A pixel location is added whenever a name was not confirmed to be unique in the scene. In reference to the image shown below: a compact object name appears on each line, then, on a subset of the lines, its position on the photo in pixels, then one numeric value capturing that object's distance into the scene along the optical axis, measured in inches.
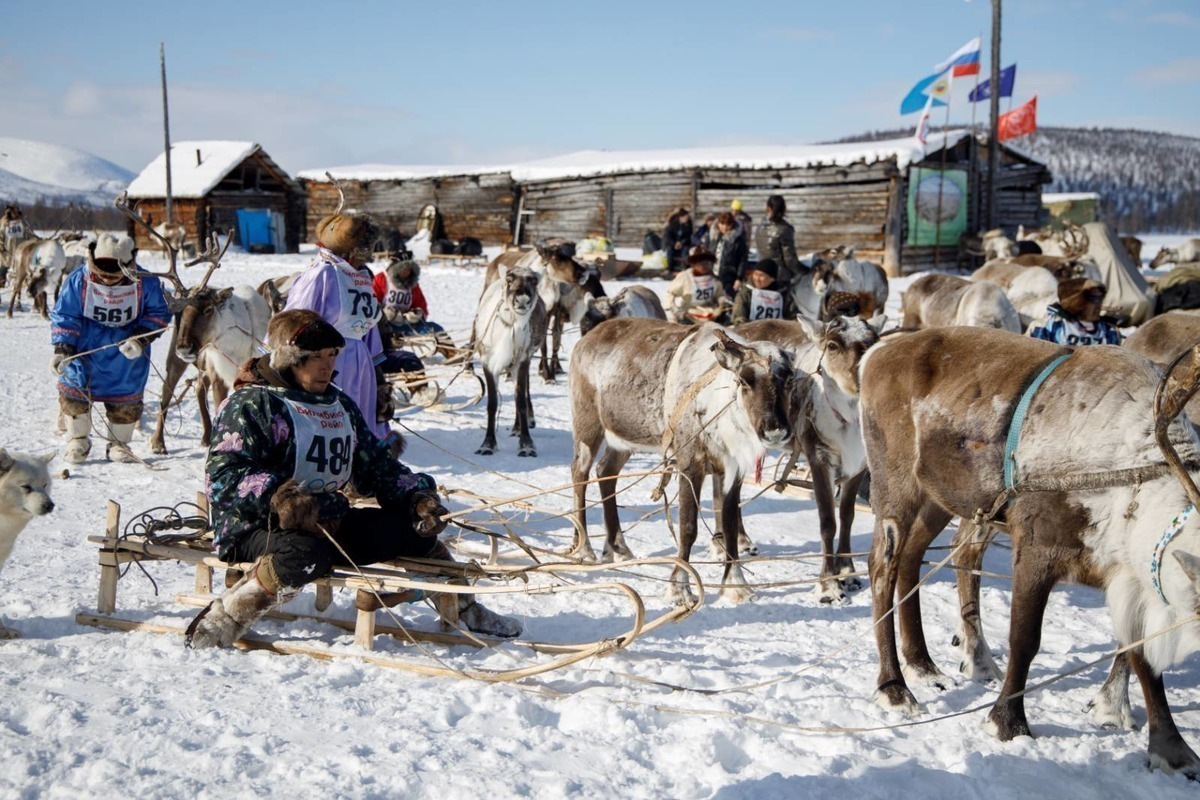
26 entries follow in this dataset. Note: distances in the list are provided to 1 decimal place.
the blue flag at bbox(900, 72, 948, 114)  849.5
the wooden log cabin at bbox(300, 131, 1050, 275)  808.3
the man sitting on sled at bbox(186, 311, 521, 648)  144.2
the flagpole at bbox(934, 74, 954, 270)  838.5
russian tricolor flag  870.4
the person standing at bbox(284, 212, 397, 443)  209.5
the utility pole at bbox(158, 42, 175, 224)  1211.2
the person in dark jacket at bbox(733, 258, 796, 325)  413.7
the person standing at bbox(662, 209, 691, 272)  761.0
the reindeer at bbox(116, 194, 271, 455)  300.2
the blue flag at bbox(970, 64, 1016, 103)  934.8
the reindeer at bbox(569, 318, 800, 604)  195.2
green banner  818.2
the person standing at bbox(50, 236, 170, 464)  283.0
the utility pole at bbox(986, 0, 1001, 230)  882.8
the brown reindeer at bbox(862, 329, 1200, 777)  124.6
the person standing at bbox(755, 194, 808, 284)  437.7
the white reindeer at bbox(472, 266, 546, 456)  340.5
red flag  922.1
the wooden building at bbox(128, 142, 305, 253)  1201.4
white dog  159.6
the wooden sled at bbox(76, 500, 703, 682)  142.0
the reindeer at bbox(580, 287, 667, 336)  408.5
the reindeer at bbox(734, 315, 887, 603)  213.6
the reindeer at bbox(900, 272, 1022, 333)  371.2
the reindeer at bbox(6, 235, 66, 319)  639.8
